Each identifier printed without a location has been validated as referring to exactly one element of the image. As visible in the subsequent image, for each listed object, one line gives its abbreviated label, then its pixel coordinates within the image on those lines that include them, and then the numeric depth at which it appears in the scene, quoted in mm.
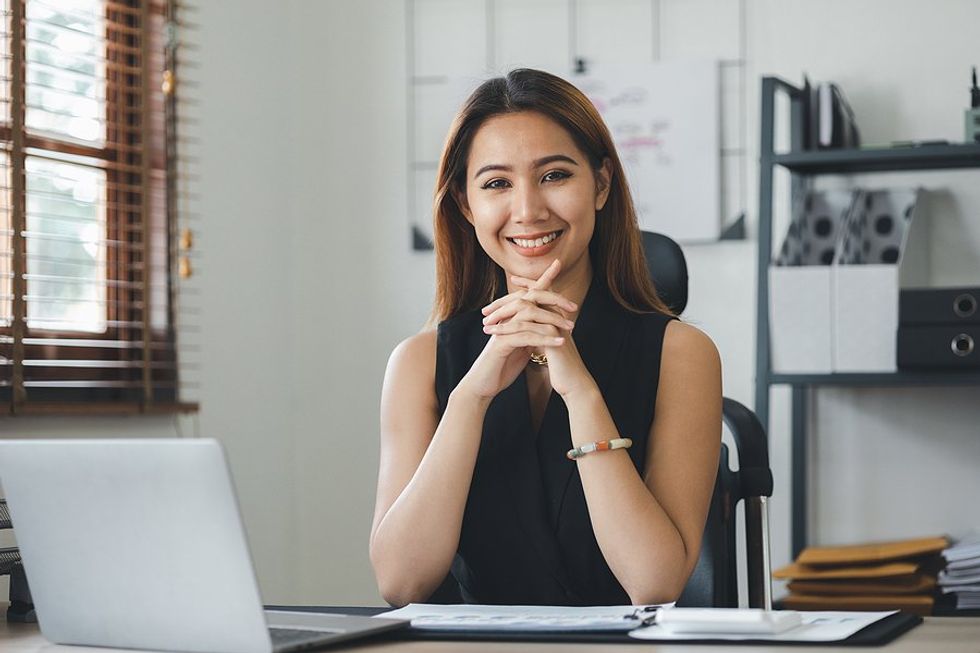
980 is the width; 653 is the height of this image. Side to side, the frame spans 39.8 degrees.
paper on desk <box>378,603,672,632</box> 1178
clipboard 1126
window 2441
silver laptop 1063
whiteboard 3137
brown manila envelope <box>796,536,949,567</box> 2713
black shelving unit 2693
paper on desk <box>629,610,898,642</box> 1131
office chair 1779
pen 2713
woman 1593
